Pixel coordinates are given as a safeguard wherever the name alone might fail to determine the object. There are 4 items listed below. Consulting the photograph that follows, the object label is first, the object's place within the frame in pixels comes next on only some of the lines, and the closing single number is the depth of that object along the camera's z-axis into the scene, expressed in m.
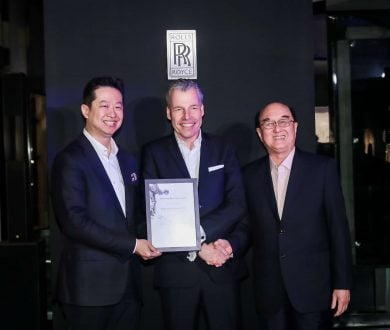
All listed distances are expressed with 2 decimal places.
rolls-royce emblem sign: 3.42
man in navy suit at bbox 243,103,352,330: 2.85
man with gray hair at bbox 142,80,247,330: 2.85
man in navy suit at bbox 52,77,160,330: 2.70
